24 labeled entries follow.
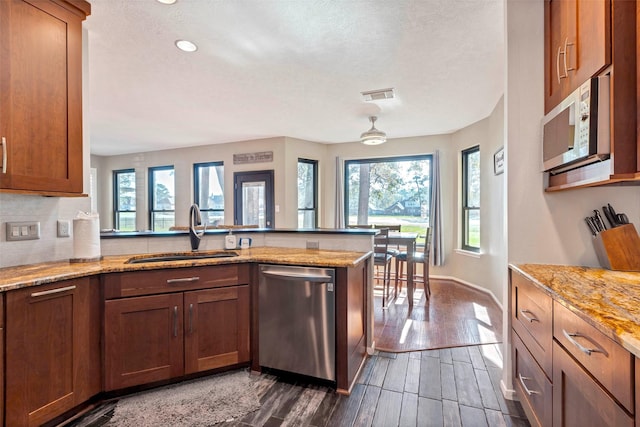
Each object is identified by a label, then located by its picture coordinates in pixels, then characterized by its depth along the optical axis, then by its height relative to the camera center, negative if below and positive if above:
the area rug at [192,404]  1.71 -1.19
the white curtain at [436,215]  5.10 -0.05
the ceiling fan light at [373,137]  4.01 +1.03
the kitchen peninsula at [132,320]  1.49 -0.66
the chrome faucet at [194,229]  2.50 -0.13
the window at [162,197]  6.36 +0.35
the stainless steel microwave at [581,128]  1.22 +0.38
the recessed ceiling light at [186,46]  2.30 +1.33
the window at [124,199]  6.77 +0.33
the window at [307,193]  5.68 +0.38
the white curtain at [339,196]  5.79 +0.33
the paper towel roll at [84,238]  2.00 -0.16
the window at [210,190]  5.97 +0.47
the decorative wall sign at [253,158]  5.44 +1.04
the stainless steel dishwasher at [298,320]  1.98 -0.74
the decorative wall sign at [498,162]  3.56 +0.62
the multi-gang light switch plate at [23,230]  1.83 -0.10
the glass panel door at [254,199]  5.47 +0.27
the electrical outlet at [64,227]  2.06 -0.09
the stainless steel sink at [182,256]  2.26 -0.34
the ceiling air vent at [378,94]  3.24 +1.33
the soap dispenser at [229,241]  2.63 -0.25
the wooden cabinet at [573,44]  1.24 +0.80
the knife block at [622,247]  1.51 -0.18
